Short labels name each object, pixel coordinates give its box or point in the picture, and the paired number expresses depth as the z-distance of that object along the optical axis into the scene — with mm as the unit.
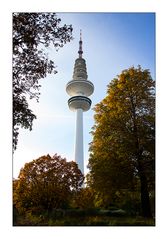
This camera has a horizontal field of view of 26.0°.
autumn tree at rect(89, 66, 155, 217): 11836
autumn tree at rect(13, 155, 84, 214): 12320
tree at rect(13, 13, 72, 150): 10109
